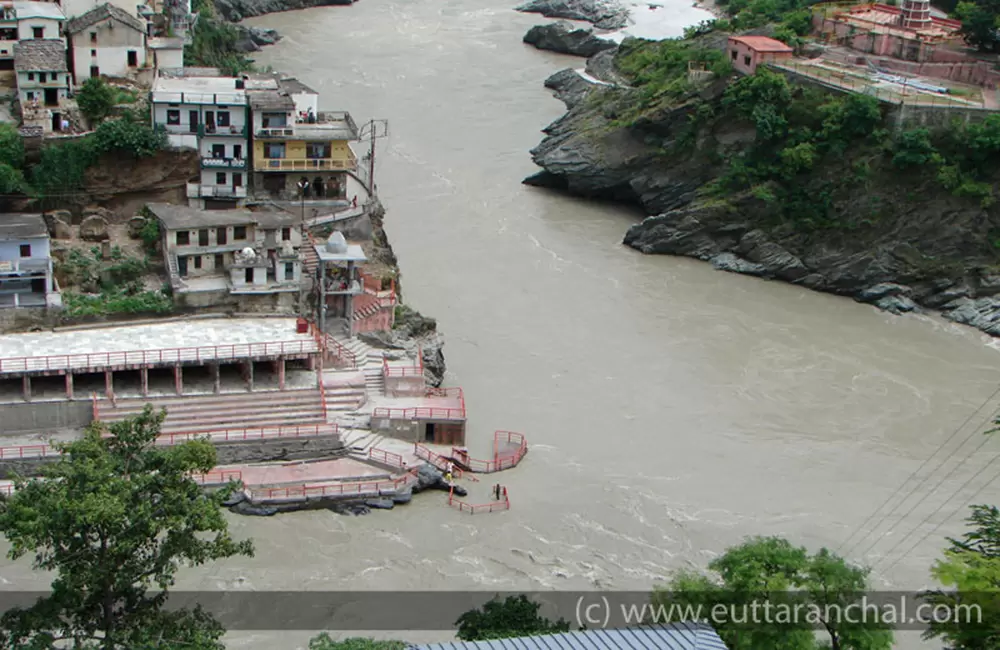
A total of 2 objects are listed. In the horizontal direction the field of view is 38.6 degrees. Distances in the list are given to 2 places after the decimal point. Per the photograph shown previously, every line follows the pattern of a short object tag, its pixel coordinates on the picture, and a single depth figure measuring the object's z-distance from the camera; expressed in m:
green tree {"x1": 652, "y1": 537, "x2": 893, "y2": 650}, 26.69
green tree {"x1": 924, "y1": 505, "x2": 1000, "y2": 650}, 23.86
